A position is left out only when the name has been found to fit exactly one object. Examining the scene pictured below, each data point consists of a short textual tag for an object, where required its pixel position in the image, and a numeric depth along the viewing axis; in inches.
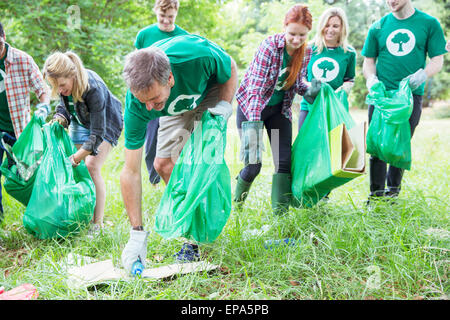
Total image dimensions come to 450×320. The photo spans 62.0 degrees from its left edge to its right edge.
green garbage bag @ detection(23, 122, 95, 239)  90.7
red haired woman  87.2
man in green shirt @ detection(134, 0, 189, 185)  121.8
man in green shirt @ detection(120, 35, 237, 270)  60.7
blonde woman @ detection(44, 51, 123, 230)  88.4
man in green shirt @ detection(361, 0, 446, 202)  98.9
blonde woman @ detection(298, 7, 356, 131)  106.0
